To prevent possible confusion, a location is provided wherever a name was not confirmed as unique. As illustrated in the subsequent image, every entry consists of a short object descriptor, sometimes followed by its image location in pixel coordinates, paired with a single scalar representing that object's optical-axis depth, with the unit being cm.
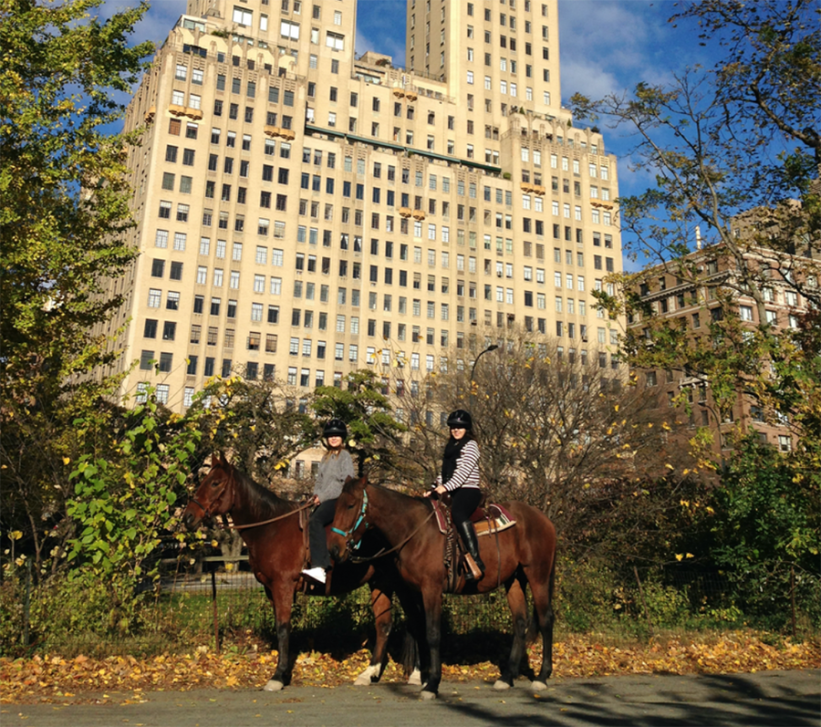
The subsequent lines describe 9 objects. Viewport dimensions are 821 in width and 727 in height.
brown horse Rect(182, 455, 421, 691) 1071
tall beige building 8238
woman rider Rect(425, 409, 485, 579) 1065
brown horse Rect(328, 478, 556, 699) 987
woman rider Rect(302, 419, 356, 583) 1045
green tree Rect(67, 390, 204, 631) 1152
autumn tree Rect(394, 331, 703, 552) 2303
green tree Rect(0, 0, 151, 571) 1703
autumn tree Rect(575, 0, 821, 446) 1756
